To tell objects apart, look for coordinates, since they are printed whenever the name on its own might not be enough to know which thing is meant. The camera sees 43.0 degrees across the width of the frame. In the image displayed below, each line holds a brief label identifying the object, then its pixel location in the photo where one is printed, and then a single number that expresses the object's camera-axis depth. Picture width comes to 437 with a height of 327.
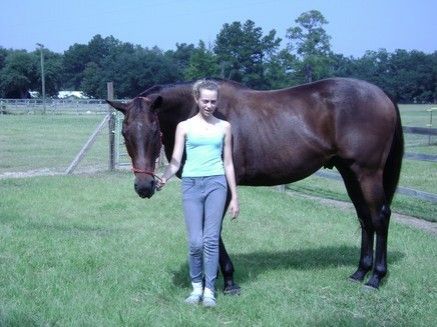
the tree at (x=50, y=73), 81.62
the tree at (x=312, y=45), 51.69
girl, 4.30
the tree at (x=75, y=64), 103.01
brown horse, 5.01
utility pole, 46.63
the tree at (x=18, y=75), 78.38
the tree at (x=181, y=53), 66.50
